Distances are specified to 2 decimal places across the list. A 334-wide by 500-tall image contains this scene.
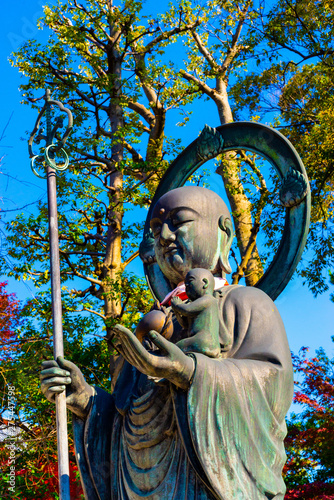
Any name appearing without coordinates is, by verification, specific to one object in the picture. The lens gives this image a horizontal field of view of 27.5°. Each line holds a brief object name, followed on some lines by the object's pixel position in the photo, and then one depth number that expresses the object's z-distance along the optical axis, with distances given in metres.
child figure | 3.54
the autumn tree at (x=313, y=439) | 10.60
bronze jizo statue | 3.33
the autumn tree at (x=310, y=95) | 11.27
